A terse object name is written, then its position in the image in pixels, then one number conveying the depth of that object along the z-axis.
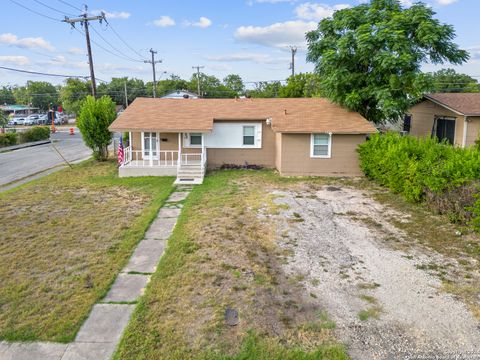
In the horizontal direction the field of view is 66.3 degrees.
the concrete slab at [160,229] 8.70
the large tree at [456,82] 54.88
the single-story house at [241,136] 16.02
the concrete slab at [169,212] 10.34
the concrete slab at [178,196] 12.28
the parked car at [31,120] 56.78
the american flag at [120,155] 17.81
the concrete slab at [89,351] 4.43
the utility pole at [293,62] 42.34
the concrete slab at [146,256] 6.90
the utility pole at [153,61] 46.24
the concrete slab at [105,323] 4.80
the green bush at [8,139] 28.50
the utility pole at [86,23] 23.81
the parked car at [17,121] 56.51
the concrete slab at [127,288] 5.84
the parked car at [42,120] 58.23
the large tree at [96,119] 18.64
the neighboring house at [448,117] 18.06
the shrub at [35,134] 32.06
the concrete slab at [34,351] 4.44
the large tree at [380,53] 15.44
